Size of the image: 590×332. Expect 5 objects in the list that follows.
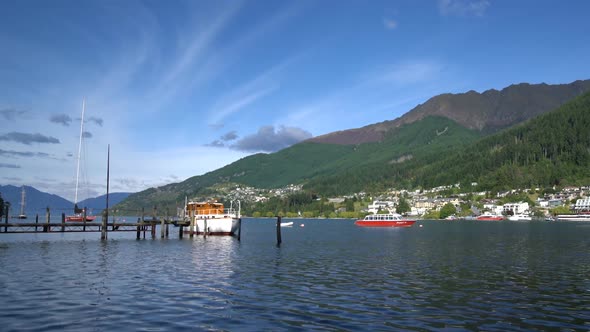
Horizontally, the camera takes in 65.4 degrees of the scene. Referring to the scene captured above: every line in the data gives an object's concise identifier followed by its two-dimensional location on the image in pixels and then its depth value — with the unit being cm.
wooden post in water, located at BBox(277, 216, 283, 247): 7226
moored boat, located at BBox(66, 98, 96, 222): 8170
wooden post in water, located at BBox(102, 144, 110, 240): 7312
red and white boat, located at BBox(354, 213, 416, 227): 16138
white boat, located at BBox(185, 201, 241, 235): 9156
